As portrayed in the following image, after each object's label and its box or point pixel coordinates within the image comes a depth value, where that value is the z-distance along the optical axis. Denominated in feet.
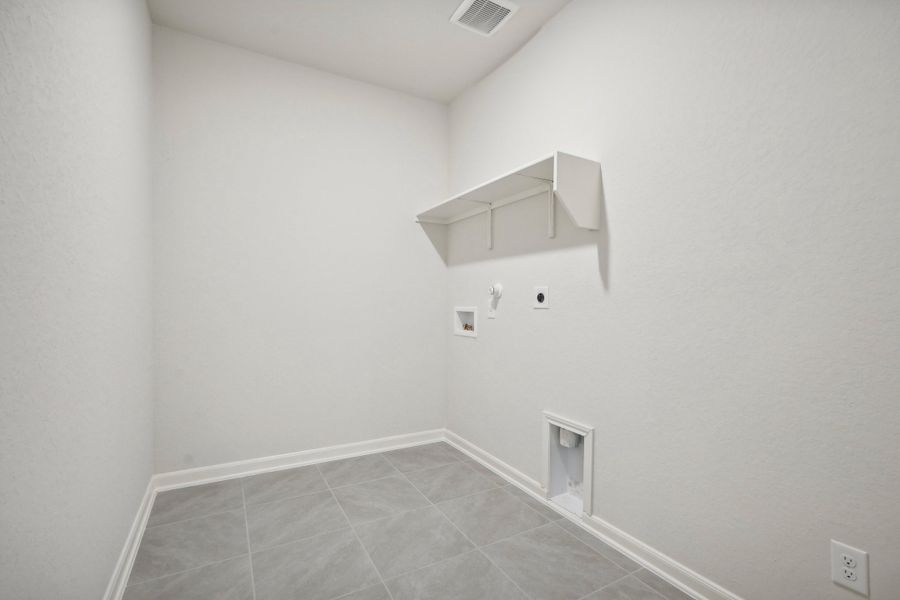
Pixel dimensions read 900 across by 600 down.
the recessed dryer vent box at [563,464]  7.11
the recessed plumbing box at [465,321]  9.79
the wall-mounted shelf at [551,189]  6.15
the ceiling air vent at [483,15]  7.16
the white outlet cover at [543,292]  7.52
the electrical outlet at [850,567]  3.80
